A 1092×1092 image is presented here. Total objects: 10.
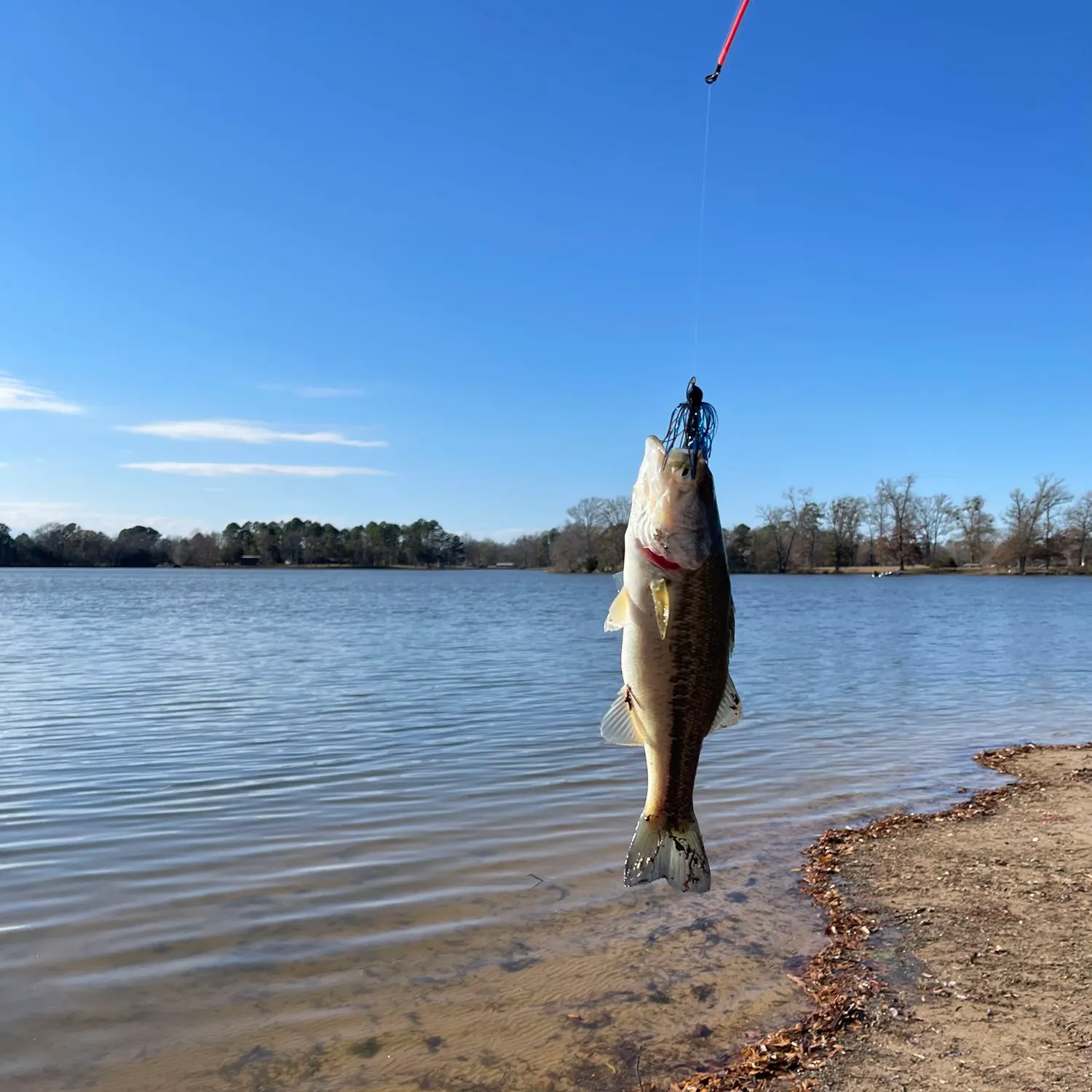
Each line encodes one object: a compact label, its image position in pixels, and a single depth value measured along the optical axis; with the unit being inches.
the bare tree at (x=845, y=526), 5605.3
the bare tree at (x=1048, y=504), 5226.4
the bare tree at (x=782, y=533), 5502.0
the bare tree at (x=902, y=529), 5654.5
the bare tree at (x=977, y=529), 5654.5
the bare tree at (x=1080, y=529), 5226.4
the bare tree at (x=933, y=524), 5743.1
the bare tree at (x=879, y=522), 5718.5
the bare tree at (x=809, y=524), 5526.6
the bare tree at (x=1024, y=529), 5226.4
